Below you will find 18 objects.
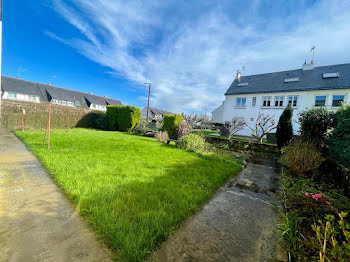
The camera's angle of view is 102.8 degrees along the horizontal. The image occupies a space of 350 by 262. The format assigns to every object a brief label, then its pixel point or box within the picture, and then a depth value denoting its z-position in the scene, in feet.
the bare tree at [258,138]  34.22
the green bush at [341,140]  12.59
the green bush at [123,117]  52.36
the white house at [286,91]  51.51
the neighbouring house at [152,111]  154.51
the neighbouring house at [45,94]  83.61
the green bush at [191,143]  25.04
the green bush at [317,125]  18.29
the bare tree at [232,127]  38.52
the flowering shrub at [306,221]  4.55
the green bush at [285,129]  28.66
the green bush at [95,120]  53.78
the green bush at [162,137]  33.99
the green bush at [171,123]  40.16
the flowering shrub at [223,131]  55.11
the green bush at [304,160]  14.08
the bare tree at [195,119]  52.75
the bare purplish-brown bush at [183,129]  36.40
